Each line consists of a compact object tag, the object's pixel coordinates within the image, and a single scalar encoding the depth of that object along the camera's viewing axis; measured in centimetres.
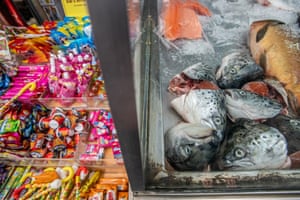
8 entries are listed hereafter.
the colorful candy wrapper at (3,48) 140
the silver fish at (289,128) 67
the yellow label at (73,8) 168
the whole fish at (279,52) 79
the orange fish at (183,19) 106
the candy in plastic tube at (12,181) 114
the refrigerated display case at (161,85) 31
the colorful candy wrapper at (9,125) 119
